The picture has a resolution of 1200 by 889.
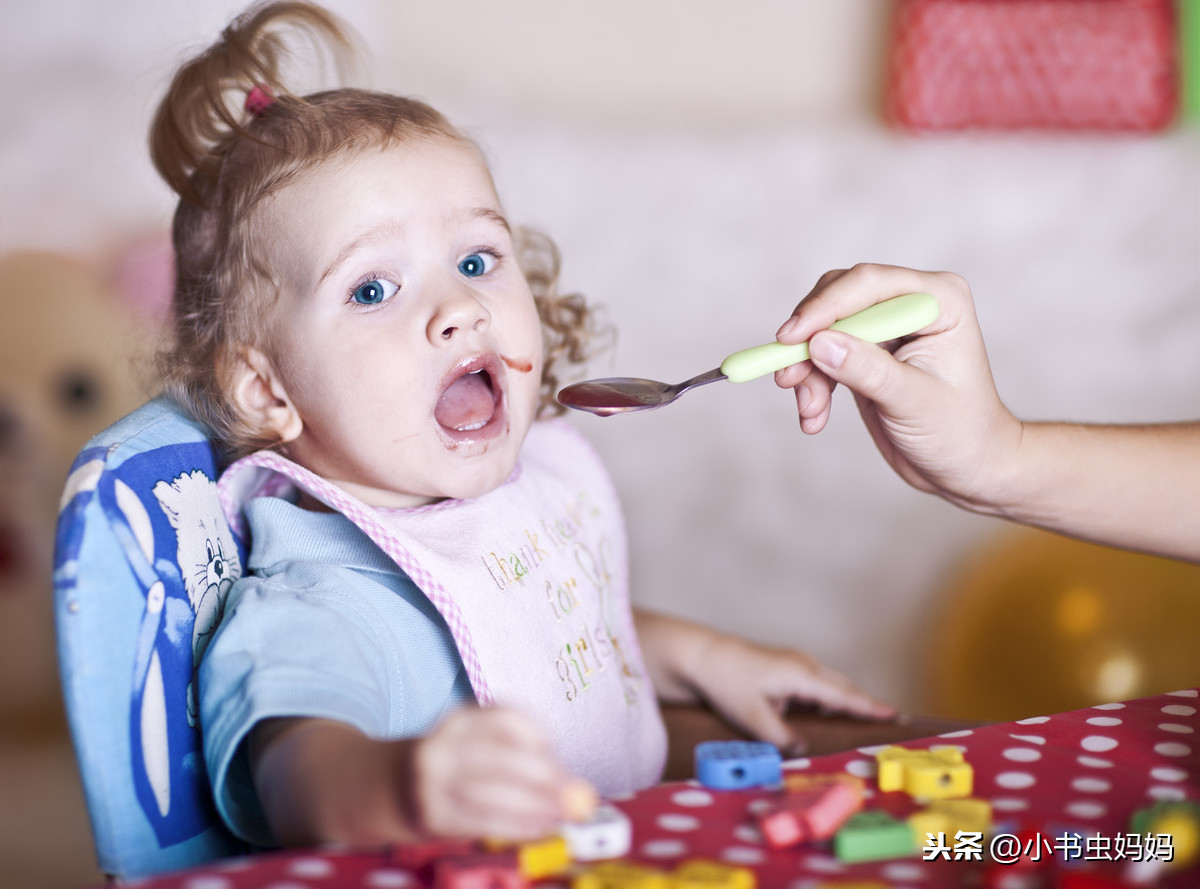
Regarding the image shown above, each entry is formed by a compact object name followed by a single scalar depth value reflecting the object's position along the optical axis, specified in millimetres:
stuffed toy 1791
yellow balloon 1520
